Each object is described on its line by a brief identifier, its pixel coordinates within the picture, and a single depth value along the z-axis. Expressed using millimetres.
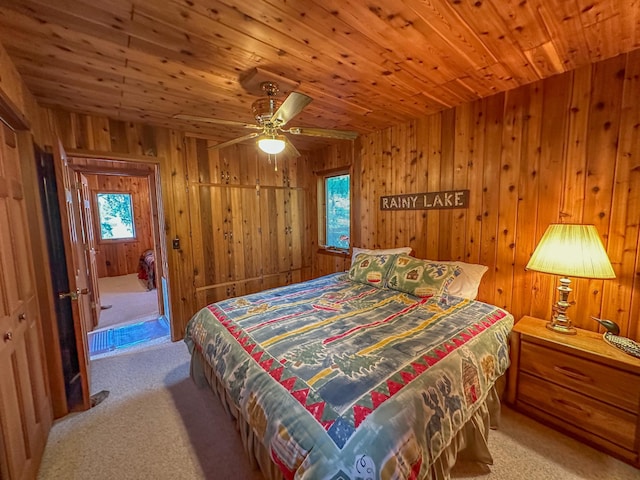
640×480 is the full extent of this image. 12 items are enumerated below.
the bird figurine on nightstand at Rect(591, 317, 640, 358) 1656
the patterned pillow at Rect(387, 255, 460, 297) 2357
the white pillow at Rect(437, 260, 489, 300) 2404
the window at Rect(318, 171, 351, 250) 3984
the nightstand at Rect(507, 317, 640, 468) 1590
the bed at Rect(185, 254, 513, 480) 1056
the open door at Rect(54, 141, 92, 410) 1967
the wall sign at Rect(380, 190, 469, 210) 2662
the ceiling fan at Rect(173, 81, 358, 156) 1905
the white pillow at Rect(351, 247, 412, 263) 2998
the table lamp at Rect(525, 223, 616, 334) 1710
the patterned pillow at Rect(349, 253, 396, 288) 2715
